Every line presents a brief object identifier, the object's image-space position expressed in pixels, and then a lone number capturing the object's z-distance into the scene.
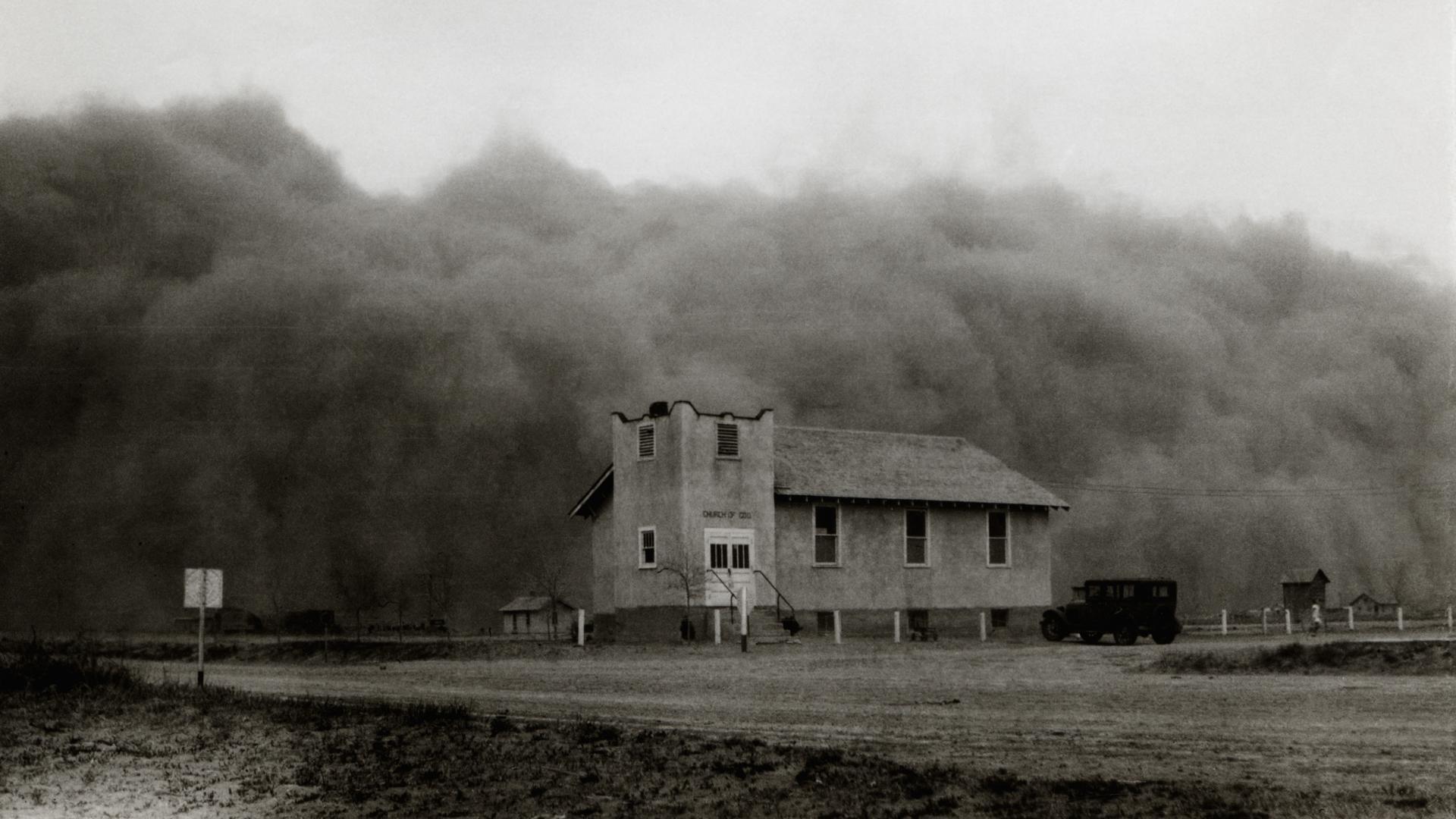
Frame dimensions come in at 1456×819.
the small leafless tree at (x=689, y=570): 39.28
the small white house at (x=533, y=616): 65.62
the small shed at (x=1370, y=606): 60.59
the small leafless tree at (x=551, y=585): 59.09
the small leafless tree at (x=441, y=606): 71.81
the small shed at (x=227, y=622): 62.62
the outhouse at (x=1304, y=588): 61.38
